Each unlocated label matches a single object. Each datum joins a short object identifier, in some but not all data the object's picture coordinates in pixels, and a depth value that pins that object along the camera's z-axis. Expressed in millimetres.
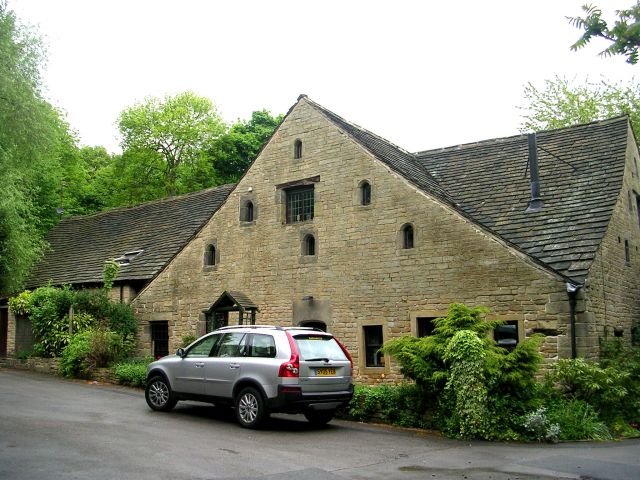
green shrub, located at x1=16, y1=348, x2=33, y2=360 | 24128
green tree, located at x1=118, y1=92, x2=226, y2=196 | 44812
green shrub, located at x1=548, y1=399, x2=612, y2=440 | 10941
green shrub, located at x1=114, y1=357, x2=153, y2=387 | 17656
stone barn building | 14719
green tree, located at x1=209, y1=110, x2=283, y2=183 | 44438
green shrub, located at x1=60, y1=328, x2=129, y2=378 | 19766
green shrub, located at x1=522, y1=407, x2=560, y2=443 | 10641
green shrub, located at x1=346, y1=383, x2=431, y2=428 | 12180
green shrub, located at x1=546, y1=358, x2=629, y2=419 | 12000
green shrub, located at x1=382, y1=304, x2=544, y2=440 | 10992
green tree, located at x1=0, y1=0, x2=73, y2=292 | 22328
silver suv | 10984
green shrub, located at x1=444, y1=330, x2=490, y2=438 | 10930
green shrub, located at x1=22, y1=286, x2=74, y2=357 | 22094
